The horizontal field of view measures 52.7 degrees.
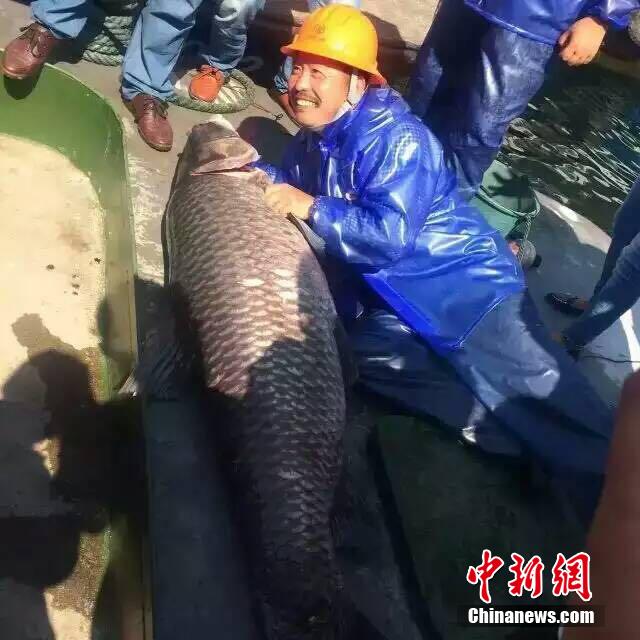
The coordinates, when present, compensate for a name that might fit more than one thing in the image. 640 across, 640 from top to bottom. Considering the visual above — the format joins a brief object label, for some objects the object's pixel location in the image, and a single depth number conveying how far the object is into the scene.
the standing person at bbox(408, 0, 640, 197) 3.53
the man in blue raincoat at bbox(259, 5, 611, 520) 2.99
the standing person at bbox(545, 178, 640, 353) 3.35
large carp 2.23
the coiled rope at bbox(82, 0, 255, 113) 4.59
